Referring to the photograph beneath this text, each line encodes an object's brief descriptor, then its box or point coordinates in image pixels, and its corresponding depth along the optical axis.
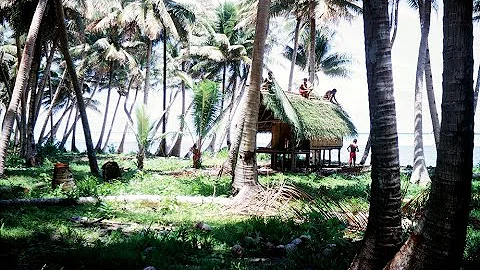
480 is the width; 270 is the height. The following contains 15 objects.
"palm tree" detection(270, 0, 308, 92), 22.83
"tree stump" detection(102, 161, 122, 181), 12.81
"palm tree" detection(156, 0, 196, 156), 25.94
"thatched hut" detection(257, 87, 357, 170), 16.62
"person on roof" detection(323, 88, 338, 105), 22.99
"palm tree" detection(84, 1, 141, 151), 25.05
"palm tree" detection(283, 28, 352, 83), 32.81
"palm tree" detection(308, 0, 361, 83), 21.50
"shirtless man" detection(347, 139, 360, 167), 22.55
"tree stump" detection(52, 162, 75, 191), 9.80
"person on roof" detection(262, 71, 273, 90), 16.37
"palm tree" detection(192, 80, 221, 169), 16.50
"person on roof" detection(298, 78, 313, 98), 20.62
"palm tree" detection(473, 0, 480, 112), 23.81
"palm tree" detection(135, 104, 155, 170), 15.43
